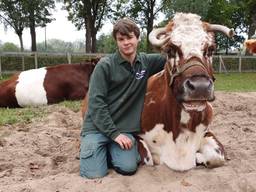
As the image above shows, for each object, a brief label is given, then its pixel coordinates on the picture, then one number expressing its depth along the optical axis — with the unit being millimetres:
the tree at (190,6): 29436
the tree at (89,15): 28781
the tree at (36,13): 27500
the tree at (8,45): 81438
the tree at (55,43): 101912
